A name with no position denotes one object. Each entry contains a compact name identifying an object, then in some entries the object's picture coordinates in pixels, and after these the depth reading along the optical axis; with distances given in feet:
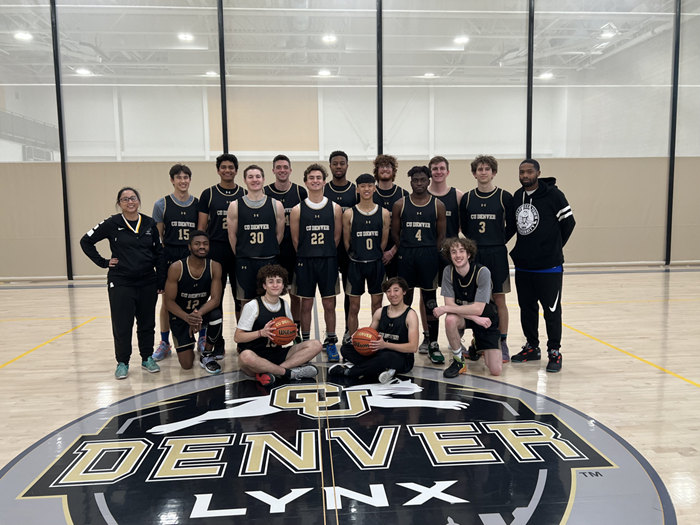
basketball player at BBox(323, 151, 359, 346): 15.80
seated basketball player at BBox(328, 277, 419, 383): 13.12
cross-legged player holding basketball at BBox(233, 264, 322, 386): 12.95
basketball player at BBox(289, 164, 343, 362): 14.67
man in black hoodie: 13.98
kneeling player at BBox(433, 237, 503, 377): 13.66
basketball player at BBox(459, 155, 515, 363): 14.52
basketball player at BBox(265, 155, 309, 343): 15.85
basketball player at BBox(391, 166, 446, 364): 14.79
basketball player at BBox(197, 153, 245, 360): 15.62
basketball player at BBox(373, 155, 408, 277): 15.65
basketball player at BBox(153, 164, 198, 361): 15.49
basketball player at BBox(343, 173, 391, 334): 14.73
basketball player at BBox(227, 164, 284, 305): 14.65
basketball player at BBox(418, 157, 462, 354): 15.01
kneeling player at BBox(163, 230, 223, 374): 14.25
